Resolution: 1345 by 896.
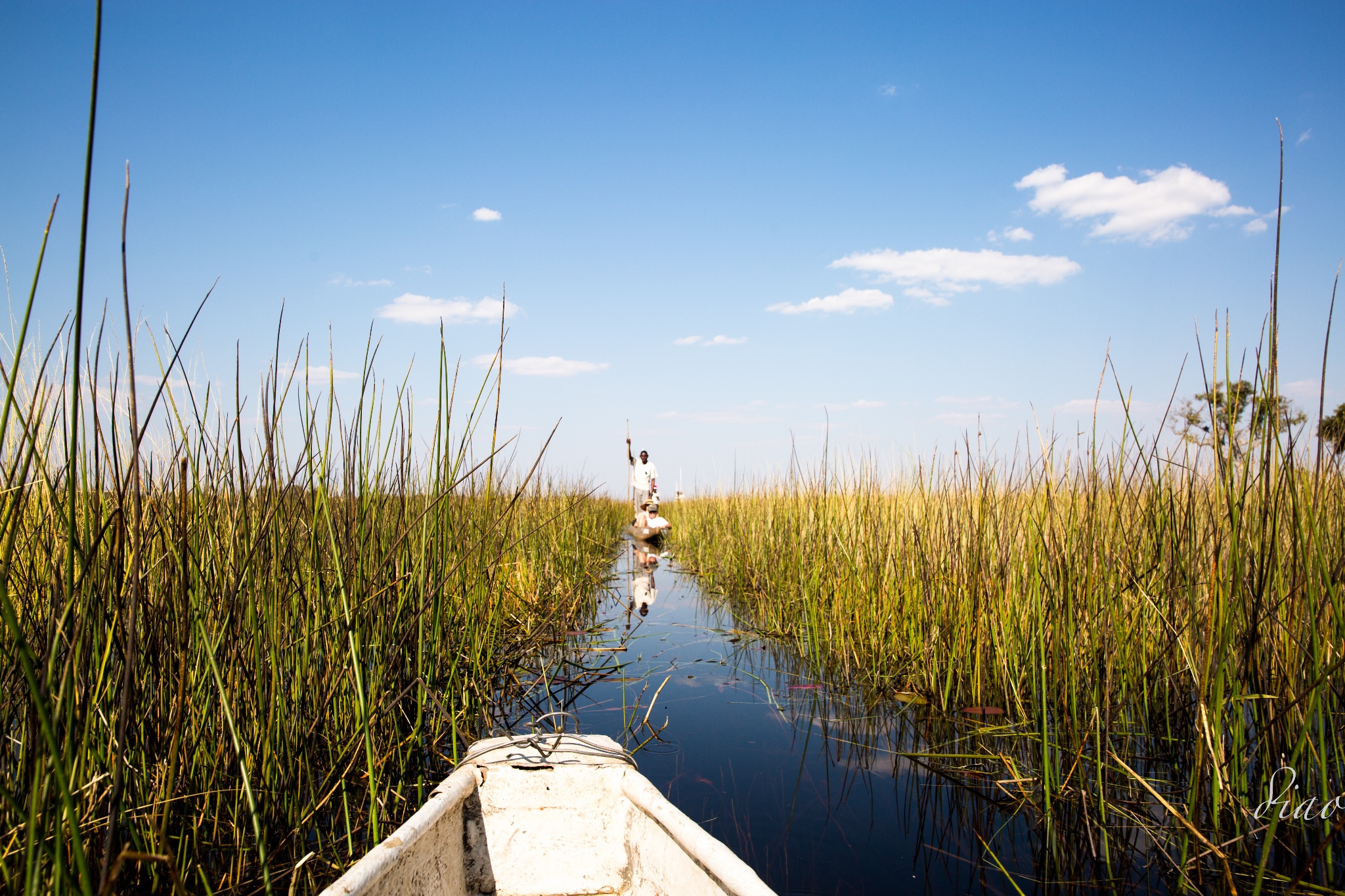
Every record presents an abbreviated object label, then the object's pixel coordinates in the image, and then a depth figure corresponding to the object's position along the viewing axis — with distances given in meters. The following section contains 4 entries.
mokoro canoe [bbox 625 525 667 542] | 11.40
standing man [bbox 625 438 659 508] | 11.99
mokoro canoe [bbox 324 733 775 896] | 1.53
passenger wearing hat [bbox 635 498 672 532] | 11.45
